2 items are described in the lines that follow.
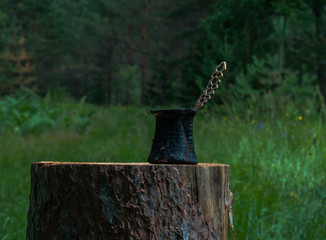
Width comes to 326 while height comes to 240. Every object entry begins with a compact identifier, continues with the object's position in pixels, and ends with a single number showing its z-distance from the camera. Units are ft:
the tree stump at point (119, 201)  4.36
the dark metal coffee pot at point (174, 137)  4.58
